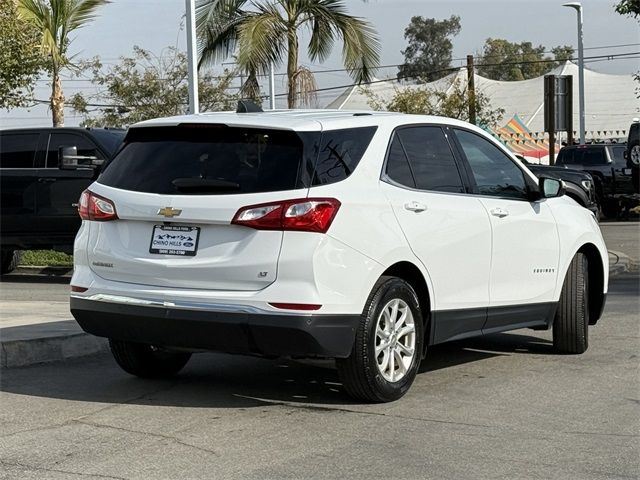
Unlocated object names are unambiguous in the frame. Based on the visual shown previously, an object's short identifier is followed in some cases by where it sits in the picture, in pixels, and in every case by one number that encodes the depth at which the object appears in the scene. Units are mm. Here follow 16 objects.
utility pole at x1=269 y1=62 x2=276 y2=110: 22416
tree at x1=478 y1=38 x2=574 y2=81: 102812
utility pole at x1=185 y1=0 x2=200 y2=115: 16875
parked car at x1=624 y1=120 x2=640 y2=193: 25675
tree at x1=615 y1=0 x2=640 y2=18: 22344
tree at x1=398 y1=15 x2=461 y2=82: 95438
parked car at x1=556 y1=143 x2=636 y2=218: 28328
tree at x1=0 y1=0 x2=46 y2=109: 21188
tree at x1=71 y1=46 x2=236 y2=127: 33062
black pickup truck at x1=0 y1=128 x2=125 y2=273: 14680
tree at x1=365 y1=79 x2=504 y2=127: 33250
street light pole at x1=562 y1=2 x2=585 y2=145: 40344
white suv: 6391
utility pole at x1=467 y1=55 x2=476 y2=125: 32531
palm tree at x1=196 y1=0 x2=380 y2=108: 22172
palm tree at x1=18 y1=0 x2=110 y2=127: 22062
